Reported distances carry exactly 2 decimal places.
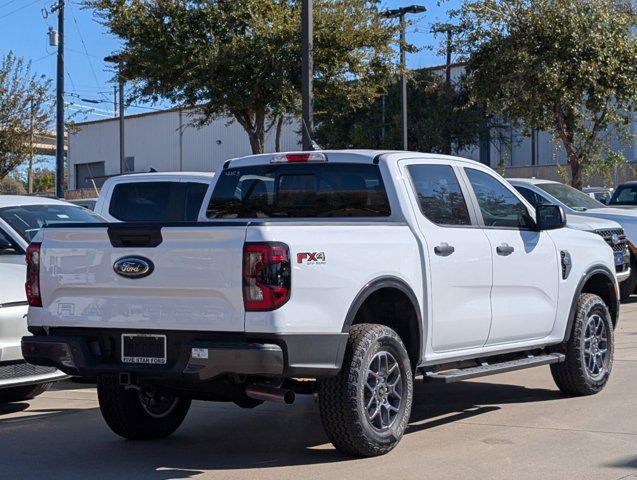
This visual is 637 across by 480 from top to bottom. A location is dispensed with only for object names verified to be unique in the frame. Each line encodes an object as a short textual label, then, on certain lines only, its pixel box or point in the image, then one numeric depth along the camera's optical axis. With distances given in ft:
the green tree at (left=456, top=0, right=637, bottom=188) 72.69
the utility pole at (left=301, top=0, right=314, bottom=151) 51.70
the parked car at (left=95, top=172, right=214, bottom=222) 42.27
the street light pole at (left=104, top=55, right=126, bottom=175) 71.67
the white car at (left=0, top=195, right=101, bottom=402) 27.20
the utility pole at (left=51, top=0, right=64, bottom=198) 88.43
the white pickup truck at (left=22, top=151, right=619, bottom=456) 20.06
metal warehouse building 187.32
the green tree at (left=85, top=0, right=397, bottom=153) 67.77
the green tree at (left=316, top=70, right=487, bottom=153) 147.33
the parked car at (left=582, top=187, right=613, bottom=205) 90.02
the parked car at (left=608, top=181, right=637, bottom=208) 64.49
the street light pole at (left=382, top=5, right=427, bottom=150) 74.54
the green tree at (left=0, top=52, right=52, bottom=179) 109.09
